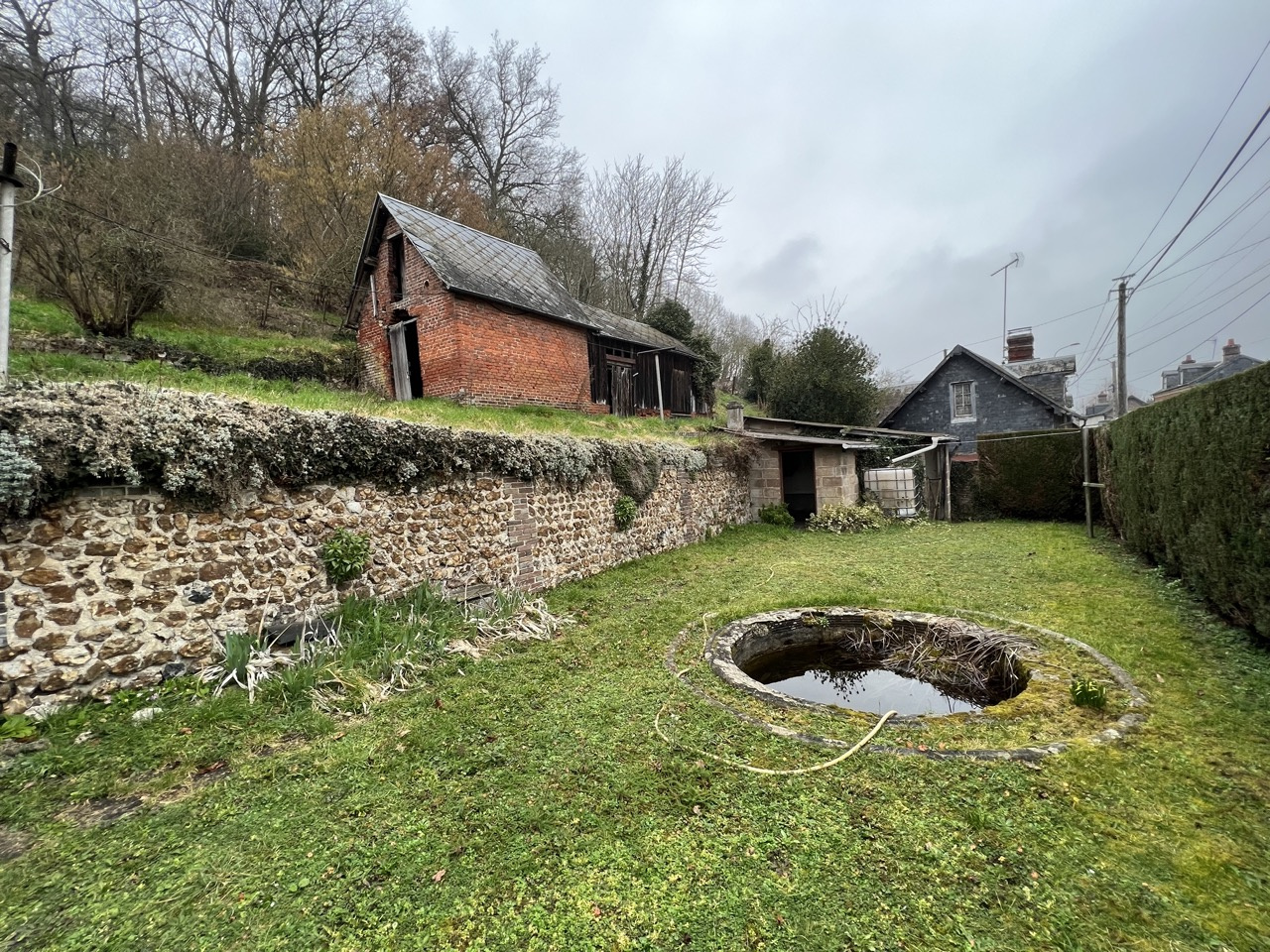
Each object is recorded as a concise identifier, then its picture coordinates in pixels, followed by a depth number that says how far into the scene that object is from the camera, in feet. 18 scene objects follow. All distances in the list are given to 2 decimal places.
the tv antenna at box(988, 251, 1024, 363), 67.21
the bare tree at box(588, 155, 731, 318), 84.64
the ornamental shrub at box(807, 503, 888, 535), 41.68
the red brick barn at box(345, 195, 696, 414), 38.19
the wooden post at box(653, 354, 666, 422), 58.95
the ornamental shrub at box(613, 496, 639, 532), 29.48
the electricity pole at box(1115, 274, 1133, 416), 48.26
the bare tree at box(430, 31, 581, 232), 71.10
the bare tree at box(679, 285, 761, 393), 105.85
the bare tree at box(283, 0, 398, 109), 60.75
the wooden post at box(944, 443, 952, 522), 47.14
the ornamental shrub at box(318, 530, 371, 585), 15.74
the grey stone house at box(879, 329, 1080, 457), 60.18
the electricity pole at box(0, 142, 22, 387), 12.23
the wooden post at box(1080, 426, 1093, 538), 34.39
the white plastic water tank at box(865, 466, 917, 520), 46.65
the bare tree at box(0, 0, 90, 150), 42.37
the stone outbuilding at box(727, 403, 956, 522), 44.16
